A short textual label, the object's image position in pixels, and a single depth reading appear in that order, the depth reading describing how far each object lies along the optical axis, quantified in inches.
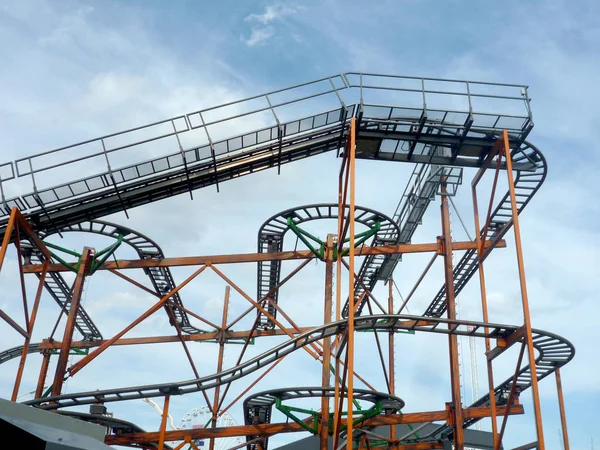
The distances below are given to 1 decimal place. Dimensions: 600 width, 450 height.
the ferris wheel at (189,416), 1910.7
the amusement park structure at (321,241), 657.6
